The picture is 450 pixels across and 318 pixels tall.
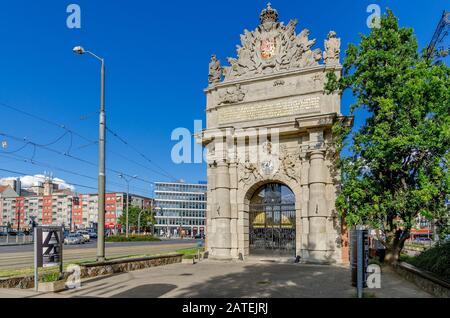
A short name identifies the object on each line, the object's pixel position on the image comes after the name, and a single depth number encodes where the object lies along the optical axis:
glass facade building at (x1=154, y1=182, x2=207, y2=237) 132.62
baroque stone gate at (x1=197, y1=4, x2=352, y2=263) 21.95
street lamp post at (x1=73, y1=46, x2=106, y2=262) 15.86
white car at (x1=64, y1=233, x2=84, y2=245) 53.88
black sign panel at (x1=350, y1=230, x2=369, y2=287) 9.34
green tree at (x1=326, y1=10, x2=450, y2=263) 15.61
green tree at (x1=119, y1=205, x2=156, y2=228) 105.12
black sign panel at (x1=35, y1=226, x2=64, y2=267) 12.20
